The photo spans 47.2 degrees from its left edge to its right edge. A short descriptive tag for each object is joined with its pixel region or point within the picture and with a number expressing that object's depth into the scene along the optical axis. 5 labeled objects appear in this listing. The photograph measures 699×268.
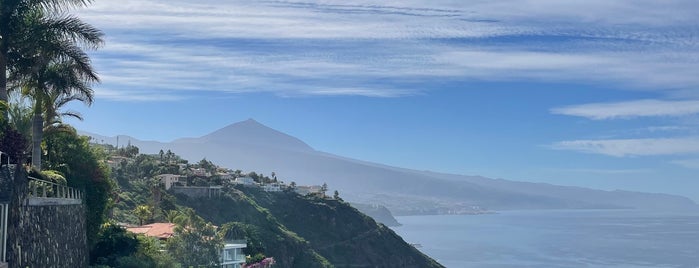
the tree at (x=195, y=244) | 46.88
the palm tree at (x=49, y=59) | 25.16
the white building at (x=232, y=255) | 56.38
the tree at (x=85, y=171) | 32.12
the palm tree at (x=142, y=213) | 65.35
